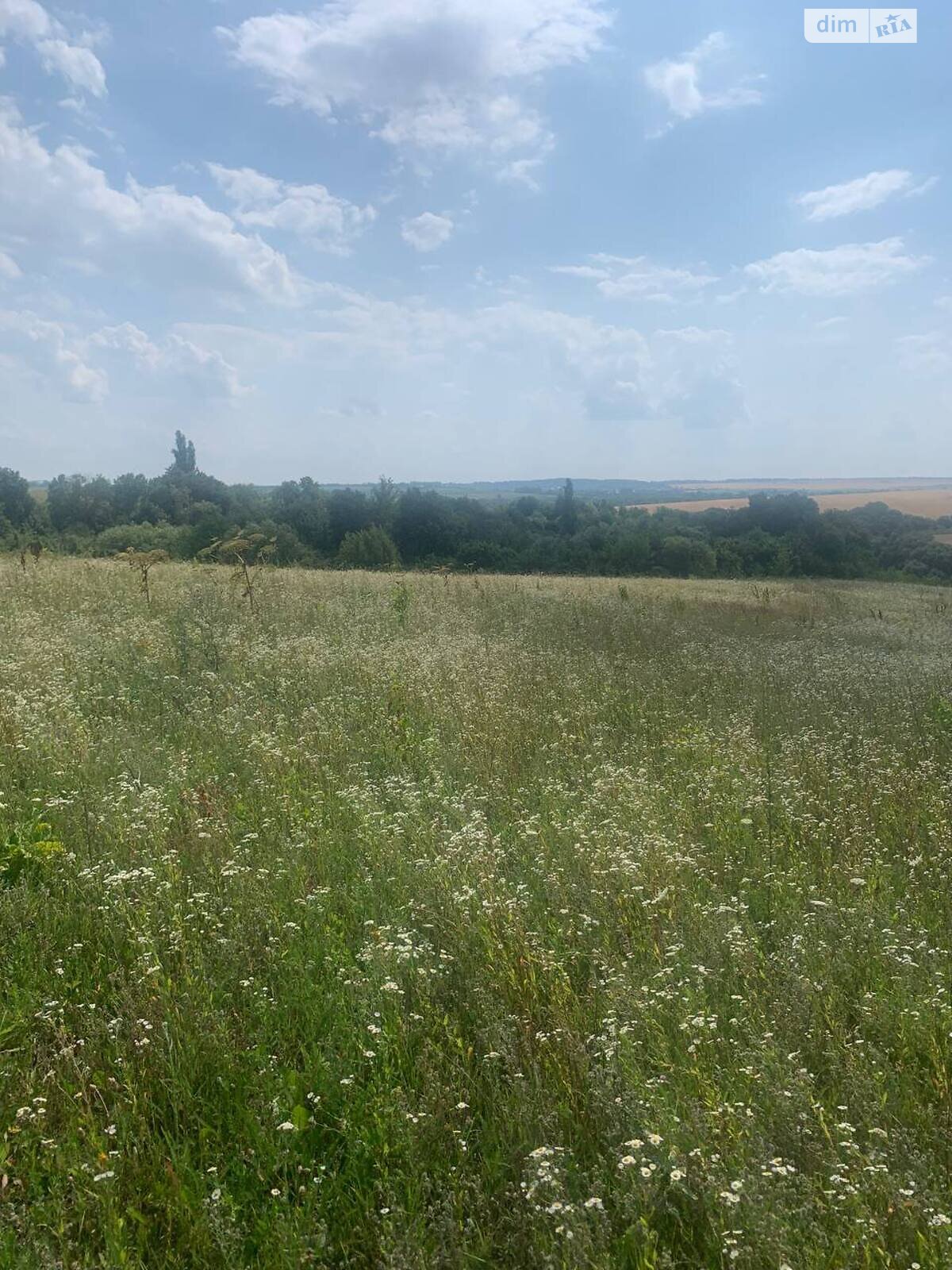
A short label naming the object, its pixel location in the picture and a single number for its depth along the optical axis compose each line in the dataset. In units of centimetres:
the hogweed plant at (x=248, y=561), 1238
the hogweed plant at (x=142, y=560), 1322
